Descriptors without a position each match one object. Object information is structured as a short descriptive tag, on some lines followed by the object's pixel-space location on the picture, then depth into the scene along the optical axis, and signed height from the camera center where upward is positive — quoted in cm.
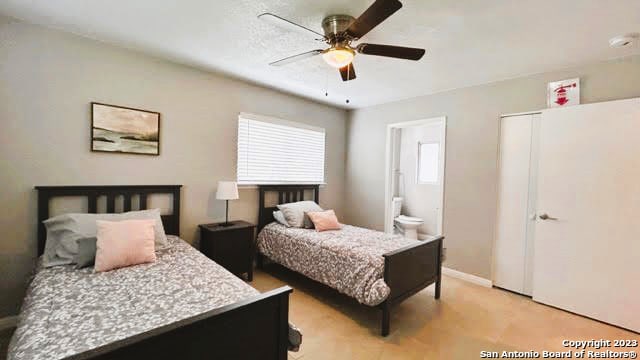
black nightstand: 305 -84
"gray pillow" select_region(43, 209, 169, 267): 209 -52
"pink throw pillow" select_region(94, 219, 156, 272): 200 -58
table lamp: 316 -23
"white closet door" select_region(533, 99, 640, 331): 251 -29
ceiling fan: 179 +92
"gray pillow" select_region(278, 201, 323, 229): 359 -55
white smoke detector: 220 +115
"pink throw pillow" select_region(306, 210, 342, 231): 346 -59
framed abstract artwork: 260 +38
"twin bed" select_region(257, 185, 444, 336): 236 -85
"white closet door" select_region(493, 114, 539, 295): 316 -29
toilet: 487 -83
